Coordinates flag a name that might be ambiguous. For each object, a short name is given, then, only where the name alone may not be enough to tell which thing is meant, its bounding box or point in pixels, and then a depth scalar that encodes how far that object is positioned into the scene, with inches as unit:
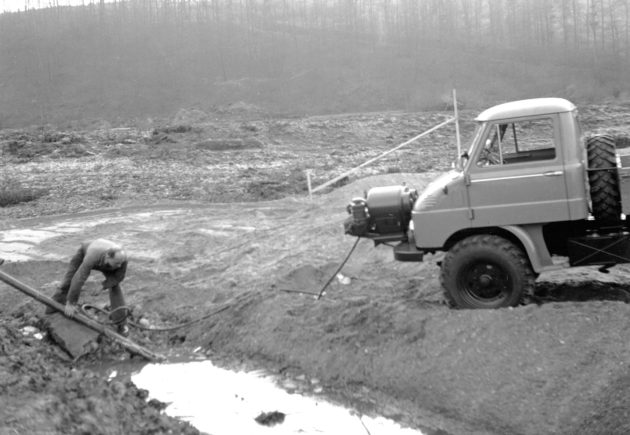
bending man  373.8
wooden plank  376.2
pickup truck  320.5
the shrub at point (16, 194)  876.0
